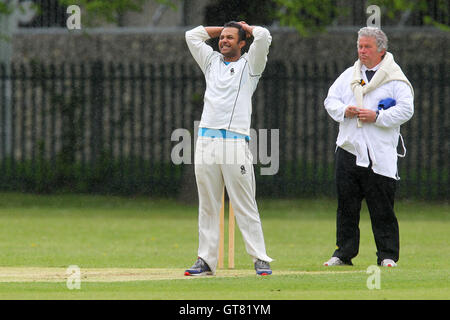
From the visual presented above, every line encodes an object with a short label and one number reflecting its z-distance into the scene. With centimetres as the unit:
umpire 1986
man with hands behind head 1752
